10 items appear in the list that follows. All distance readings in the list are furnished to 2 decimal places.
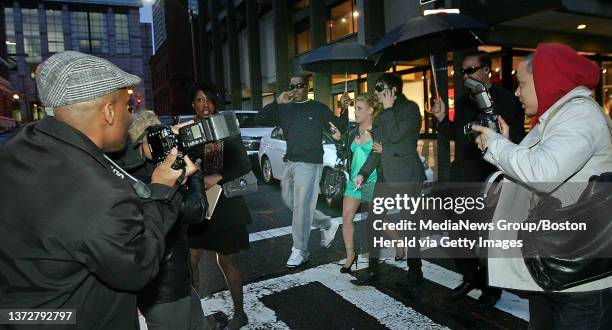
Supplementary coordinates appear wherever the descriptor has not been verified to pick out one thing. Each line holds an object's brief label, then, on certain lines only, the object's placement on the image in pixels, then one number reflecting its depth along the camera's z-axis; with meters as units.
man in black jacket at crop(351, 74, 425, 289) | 4.39
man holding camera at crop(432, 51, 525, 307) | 3.90
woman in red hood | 1.84
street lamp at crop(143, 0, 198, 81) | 21.90
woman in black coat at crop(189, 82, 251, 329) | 3.39
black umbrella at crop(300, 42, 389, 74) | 6.24
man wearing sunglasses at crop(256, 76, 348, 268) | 5.11
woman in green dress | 4.68
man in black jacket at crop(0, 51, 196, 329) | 1.29
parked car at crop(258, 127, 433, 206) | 7.53
